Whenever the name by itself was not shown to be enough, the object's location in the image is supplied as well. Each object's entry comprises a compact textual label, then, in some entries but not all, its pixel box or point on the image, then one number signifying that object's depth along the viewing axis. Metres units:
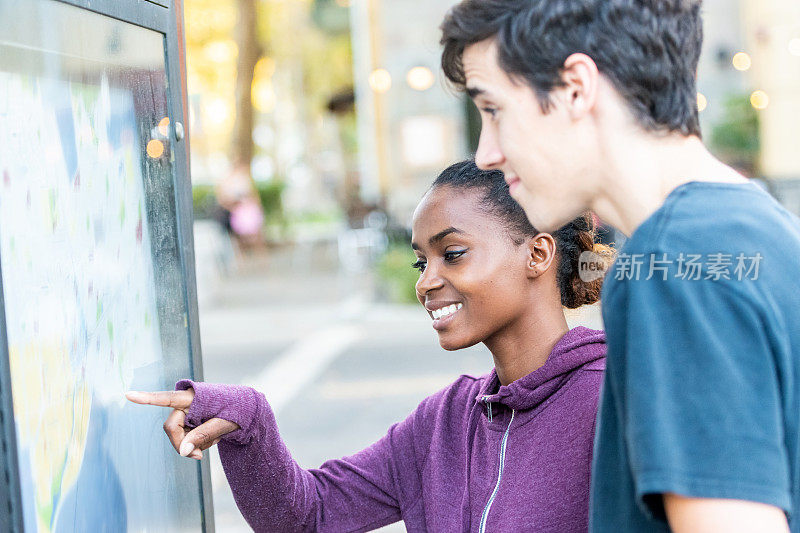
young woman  1.68
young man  1.02
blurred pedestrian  18.77
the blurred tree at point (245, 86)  20.02
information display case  1.30
